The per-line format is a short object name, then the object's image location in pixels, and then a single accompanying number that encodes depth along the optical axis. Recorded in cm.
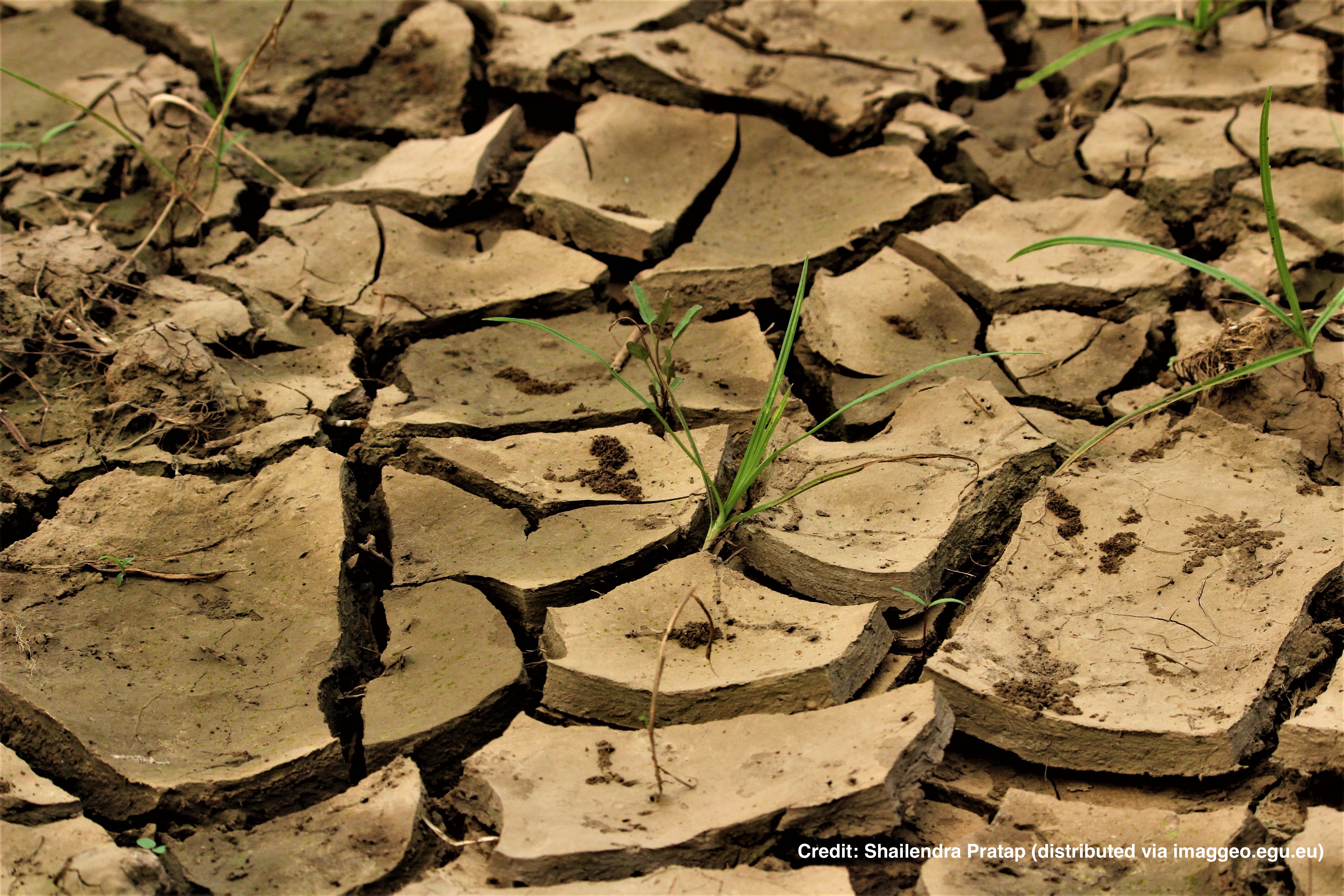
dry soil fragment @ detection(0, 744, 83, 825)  128
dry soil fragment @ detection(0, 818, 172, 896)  126
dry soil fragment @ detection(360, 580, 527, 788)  131
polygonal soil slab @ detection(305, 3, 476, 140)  161
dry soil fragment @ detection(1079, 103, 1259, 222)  153
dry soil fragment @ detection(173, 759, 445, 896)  127
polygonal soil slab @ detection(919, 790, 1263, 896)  127
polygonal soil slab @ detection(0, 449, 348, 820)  130
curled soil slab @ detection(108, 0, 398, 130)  162
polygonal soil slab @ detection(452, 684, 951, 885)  127
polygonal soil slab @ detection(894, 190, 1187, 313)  148
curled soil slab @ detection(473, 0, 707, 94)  162
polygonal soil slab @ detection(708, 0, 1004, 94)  164
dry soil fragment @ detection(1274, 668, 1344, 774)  129
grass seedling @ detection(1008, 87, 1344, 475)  137
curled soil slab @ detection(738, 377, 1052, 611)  135
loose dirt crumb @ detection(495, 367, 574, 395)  145
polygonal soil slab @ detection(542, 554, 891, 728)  131
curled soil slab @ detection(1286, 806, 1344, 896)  126
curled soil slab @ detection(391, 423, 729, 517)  138
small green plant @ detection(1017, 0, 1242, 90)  155
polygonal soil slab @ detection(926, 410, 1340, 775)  130
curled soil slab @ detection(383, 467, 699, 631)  135
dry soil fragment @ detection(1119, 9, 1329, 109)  159
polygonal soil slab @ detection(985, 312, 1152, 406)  145
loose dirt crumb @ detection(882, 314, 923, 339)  148
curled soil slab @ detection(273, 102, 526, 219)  154
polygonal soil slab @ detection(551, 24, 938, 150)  159
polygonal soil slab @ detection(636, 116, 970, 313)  150
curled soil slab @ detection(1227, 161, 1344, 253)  149
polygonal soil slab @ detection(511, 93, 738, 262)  152
